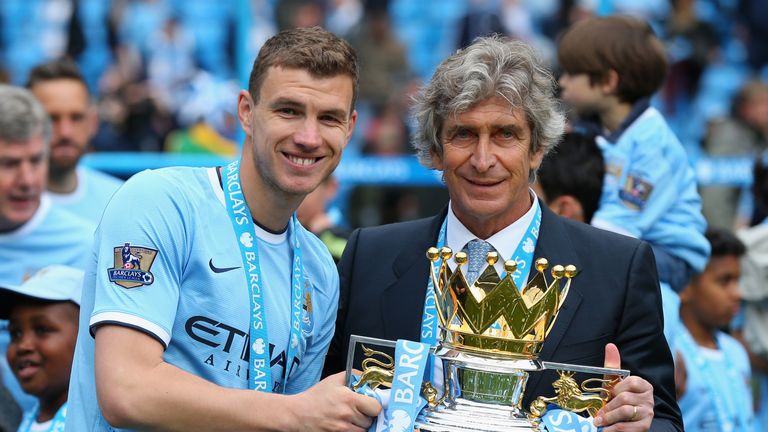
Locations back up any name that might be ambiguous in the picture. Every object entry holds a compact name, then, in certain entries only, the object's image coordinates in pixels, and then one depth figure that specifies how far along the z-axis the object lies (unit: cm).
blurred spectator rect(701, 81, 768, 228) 1026
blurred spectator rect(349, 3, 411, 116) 1182
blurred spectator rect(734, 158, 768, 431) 657
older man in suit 352
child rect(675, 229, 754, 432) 577
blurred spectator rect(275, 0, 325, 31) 1245
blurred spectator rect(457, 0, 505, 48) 1191
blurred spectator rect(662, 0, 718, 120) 1187
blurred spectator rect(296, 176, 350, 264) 638
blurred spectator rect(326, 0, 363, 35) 1269
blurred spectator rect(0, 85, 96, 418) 563
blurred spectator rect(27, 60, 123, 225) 658
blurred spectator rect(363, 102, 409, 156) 1105
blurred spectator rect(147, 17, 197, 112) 1266
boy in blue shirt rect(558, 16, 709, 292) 490
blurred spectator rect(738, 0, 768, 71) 1152
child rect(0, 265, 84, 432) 458
